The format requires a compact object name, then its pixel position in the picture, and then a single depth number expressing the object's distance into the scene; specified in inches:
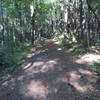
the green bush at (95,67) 168.6
